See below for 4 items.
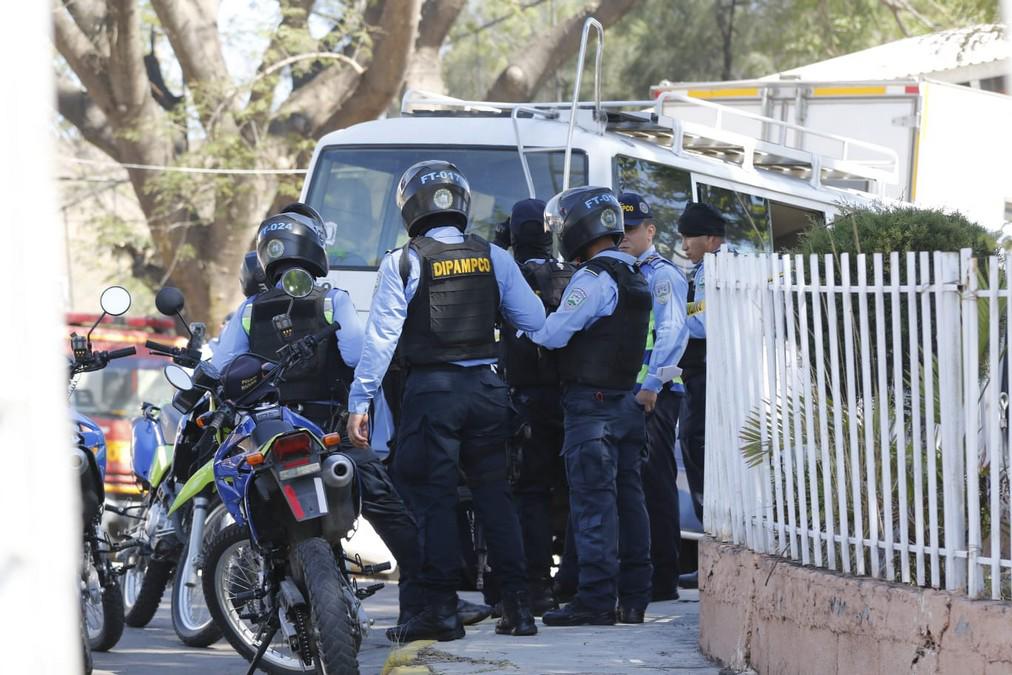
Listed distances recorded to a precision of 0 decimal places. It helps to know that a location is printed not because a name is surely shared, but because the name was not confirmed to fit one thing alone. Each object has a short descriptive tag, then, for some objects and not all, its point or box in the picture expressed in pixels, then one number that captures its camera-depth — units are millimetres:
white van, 18719
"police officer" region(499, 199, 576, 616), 14305
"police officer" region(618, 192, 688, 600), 14648
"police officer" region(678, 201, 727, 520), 16641
